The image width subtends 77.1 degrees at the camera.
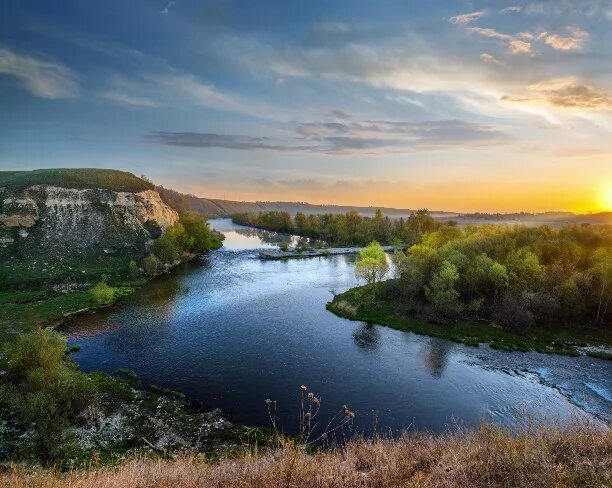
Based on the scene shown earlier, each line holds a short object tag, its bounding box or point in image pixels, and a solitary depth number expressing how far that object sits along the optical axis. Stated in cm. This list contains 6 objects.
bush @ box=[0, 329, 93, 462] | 2127
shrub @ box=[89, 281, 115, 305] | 5538
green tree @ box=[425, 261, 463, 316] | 5003
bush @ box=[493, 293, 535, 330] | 4575
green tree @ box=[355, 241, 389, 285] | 5978
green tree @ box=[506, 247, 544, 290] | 5059
